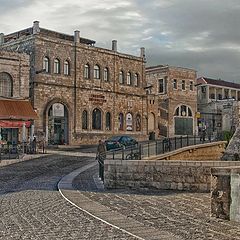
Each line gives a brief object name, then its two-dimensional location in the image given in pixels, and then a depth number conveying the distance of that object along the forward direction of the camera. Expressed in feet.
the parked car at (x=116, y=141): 112.98
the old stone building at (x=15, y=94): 120.06
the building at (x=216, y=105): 213.87
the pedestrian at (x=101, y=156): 64.18
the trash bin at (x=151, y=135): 176.58
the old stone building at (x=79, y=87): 137.59
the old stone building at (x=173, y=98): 189.88
